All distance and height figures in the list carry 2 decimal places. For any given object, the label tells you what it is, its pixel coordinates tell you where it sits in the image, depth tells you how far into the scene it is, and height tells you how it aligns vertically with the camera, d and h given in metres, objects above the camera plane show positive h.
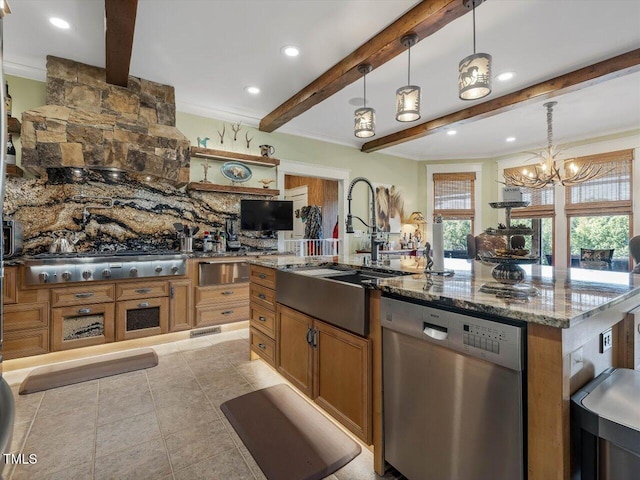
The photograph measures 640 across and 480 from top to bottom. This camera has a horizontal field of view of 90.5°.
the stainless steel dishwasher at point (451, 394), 1.06 -0.59
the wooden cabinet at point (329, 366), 1.63 -0.73
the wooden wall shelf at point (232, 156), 4.14 +1.19
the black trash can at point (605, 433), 0.94 -0.57
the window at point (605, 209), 5.18 +0.59
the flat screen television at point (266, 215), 4.53 +0.40
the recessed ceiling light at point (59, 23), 2.63 +1.85
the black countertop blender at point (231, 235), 4.42 +0.11
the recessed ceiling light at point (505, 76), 3.48 +1.86
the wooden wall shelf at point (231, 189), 4.11 +0.74
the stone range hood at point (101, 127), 2.97 +1.17
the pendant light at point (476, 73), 2.09 +1.14
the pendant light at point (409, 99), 2.48 +1.13
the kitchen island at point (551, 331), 0.97 -0.31
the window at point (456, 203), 6.93 +0.87
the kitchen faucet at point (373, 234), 2.48 +0.07
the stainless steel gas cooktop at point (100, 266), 2.83 -0.23
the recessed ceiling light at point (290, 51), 2.99 +1.84
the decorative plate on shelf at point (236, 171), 4.50 +1.02
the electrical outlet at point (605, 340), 1.21 -0.38
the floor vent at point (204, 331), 3.66 -1.05
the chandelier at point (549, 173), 4.25 +0.98
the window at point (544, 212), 6.03 +0.59
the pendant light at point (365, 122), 2.82 +1.08
